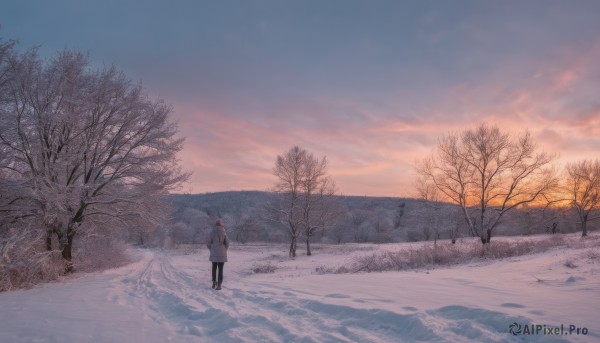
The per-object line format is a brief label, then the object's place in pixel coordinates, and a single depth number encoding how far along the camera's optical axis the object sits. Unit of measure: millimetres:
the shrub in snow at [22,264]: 9562
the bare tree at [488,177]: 25078
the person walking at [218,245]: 10617
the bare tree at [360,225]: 78375
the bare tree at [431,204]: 46466
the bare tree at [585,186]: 43406
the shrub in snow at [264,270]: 18262
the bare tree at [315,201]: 36531
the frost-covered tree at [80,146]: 12289
